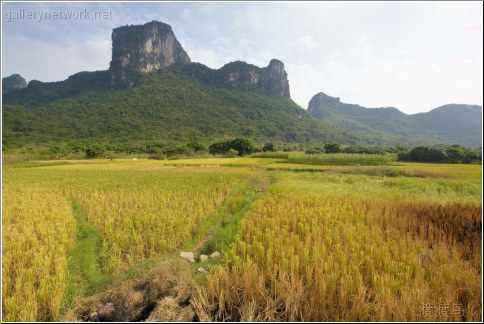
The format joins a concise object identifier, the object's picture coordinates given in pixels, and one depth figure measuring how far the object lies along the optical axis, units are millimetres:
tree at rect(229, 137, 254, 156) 50406
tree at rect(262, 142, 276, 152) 54188
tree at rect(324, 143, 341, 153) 47459
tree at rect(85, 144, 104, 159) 44875
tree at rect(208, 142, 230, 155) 51594
